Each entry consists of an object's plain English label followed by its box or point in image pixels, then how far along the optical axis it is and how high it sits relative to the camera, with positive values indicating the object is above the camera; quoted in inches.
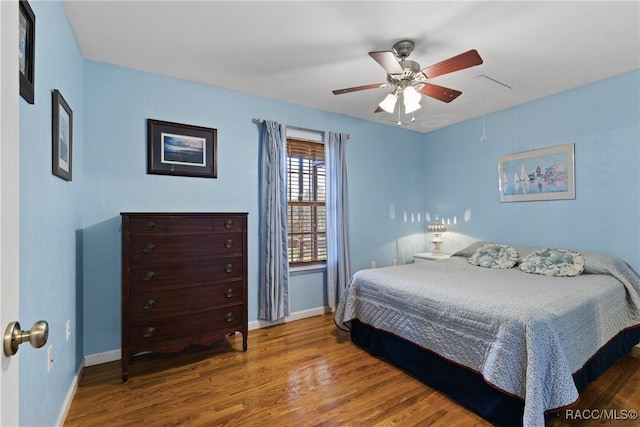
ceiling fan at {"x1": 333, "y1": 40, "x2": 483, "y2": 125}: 78.5 +38.9
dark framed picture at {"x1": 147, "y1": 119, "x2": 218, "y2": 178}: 109.7 +24.7
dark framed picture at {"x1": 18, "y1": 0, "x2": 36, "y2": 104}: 49.4 +27.9
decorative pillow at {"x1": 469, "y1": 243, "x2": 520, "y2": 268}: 126.2 -18.5
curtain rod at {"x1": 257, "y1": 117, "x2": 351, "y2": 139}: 130.2 +39.9
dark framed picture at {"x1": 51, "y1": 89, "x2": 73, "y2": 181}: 67.8 +19.1
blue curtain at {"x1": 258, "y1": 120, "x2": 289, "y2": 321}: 129.3 -5.5
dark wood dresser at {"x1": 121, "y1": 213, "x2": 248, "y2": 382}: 89.7 -20.1
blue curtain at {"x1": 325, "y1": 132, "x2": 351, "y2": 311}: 147.6 -6.1
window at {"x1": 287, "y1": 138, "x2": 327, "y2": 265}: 142.9 +5.6
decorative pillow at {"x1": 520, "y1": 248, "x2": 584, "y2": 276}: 107.7 -18.4
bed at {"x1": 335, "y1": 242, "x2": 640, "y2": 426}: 66.6 -29.8
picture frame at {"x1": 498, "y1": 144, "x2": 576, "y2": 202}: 126.9 +16.5
